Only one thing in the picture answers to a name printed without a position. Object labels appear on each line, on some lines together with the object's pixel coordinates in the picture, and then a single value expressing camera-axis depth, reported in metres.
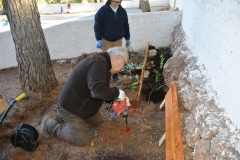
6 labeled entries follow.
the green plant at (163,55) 4.51
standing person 3.87
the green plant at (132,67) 4.66
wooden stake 3.65
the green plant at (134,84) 4.05
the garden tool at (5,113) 2.89
